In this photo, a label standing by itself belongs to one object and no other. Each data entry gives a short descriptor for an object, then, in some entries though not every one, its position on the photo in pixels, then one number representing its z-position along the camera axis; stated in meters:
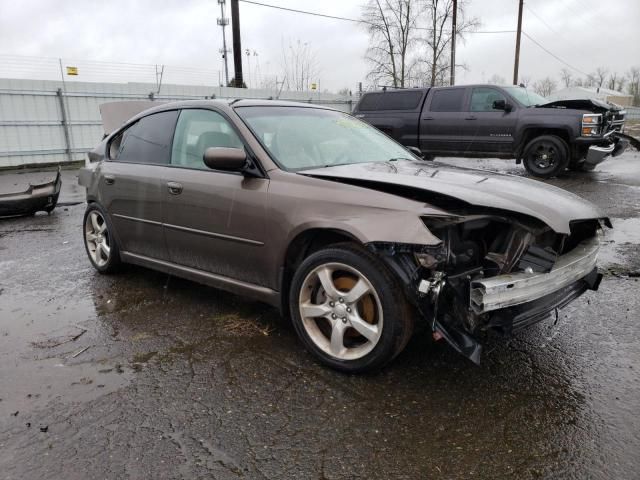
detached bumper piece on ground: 7.44
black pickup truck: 9.71
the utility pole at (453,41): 28.17
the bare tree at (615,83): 86.88
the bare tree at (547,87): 74.62
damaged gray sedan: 2.54
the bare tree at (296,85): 21.73
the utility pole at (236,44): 18.55
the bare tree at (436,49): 31.59
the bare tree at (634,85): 78.50
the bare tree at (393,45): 32.12
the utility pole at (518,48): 31.88
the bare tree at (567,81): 80.94
